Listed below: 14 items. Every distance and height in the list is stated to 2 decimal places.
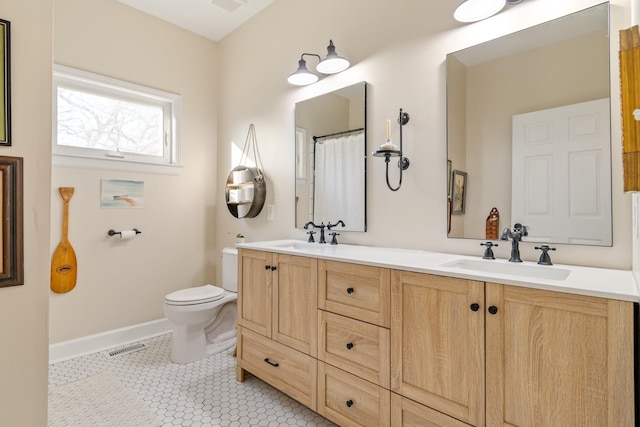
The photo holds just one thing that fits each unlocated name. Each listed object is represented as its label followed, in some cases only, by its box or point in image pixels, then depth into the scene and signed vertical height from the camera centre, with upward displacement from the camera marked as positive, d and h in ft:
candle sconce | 6.18 +1.16
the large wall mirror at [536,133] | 4.62 +1.27
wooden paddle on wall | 8.25 -1.23
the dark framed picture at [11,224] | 3.83 -0.14
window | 8.74 +2.73
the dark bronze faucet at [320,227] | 7.80 -0.32
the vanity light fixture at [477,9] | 5.25 +3.33
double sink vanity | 3.39 -1.04
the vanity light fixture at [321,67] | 7.22 +3.33
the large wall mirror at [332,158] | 7.33 +1.32
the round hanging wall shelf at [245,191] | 9.52 +0.65
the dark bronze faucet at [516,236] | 4.97 -0.33
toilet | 8.04 -2.80
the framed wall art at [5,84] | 3.82 +1.48
